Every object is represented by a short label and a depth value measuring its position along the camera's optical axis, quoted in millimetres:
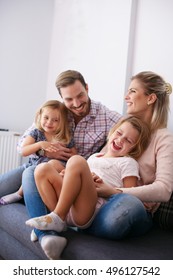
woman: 1033
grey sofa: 931
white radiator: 2746
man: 1617
